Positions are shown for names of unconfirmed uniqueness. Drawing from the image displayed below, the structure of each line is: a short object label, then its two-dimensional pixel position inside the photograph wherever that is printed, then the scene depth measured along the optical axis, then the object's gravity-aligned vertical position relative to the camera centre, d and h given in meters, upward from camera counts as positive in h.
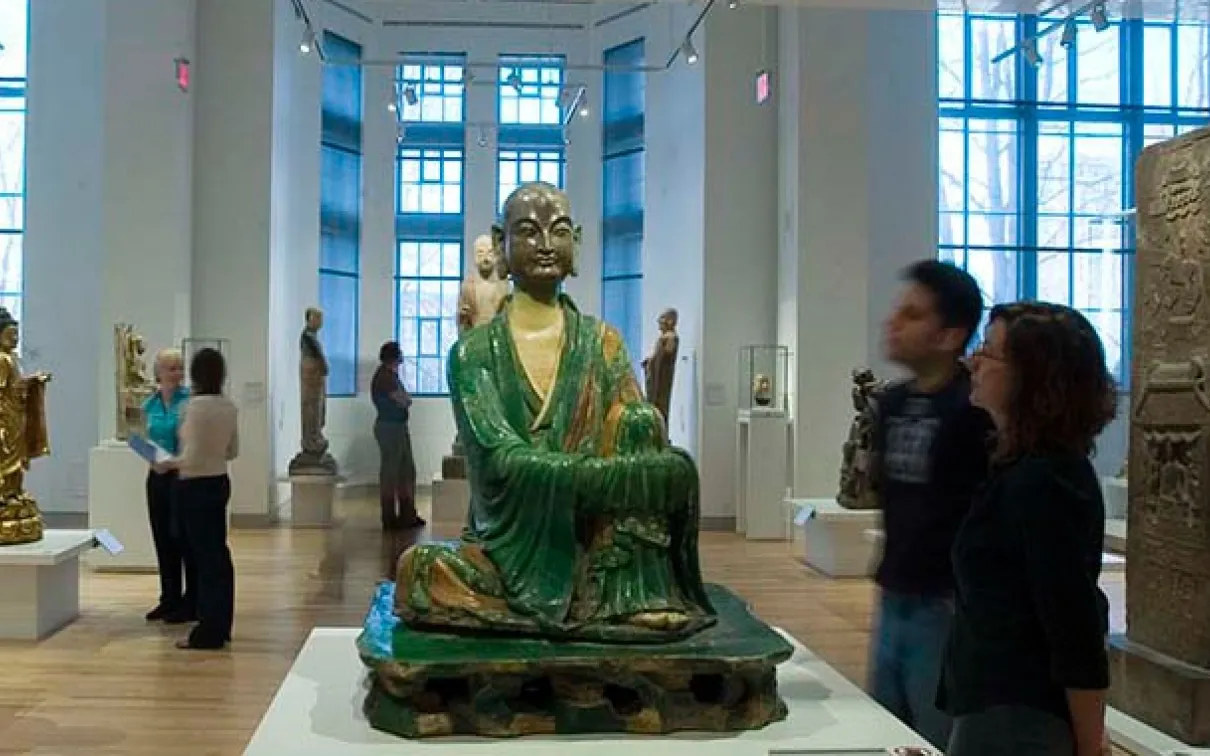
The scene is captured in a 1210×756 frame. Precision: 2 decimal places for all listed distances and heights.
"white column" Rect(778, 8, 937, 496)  10.62 +1.33
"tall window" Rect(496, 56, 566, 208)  16.12 +3.12
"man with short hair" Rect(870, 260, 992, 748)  3.02 -0.22
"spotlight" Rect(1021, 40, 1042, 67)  9.58 +2.55
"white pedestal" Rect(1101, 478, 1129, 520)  9.83 -0.95
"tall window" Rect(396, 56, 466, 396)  16.03 +1.90
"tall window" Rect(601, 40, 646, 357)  14.64 +2.22
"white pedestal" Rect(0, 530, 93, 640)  6.60 -1.19
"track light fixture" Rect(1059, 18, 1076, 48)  8.45 +2.39
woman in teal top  7.12 -0.77
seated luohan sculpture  3.54 -0.44
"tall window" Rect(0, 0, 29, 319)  13.04 +2.65
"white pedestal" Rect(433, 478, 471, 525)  11.29 -1.17
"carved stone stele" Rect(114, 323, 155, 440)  8.98 -0.10
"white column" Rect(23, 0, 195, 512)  12.51 +1.42
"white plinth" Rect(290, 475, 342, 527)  11.69 -1.21
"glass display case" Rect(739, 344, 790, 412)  11.05 -0.01
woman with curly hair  2.03 -0.30
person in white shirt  6.31 -0.61
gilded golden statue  6.93 -0.39
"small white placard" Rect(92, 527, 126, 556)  6.82 -0.95
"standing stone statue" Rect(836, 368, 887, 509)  9.05 -0.58
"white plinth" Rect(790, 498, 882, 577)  9.00 -1.20
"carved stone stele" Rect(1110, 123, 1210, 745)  4.53 -0.30
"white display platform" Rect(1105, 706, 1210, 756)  4.30 -1.29
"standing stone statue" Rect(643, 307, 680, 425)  11.45 +0.12
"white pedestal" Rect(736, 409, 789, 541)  10.78 -0.86
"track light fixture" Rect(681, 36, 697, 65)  9.99 +2.65
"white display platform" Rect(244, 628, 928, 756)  3.23 -0.99
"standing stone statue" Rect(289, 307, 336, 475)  11.83 -0.26
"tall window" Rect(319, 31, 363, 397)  14.92 +1.96
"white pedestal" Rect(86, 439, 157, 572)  8.73 -0.88
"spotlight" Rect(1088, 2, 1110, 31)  8.12 +2.41
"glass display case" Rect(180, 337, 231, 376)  10.90 +0.24
